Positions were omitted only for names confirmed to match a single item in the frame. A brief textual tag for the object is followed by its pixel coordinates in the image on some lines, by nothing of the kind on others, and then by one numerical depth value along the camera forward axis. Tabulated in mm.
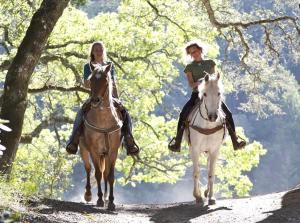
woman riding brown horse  19687
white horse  18406
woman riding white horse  20359
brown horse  18094
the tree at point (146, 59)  32469
